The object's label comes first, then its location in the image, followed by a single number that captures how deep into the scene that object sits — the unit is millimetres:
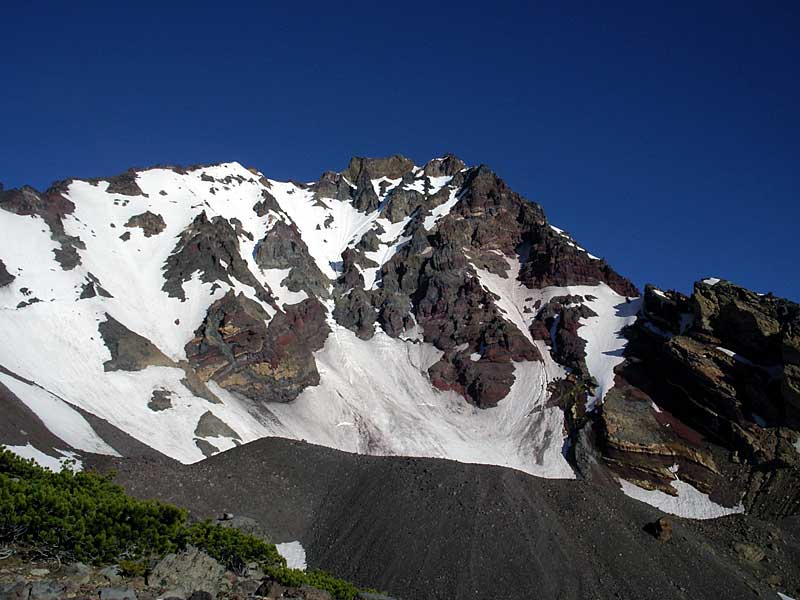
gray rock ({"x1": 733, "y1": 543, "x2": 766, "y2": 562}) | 45144
